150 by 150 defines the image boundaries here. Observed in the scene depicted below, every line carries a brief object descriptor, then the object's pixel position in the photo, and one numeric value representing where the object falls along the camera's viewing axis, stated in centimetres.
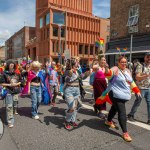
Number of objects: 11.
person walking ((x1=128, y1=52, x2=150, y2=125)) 557
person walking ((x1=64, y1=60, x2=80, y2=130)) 523
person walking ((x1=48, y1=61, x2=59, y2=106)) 827
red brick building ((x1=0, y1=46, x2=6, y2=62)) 12649
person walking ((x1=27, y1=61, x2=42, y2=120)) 613
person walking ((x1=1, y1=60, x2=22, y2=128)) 536
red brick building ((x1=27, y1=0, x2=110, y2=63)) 4884
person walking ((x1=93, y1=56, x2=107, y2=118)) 658
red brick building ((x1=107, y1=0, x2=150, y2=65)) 2230
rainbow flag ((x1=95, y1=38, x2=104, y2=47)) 1814
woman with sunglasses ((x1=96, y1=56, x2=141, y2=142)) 463
